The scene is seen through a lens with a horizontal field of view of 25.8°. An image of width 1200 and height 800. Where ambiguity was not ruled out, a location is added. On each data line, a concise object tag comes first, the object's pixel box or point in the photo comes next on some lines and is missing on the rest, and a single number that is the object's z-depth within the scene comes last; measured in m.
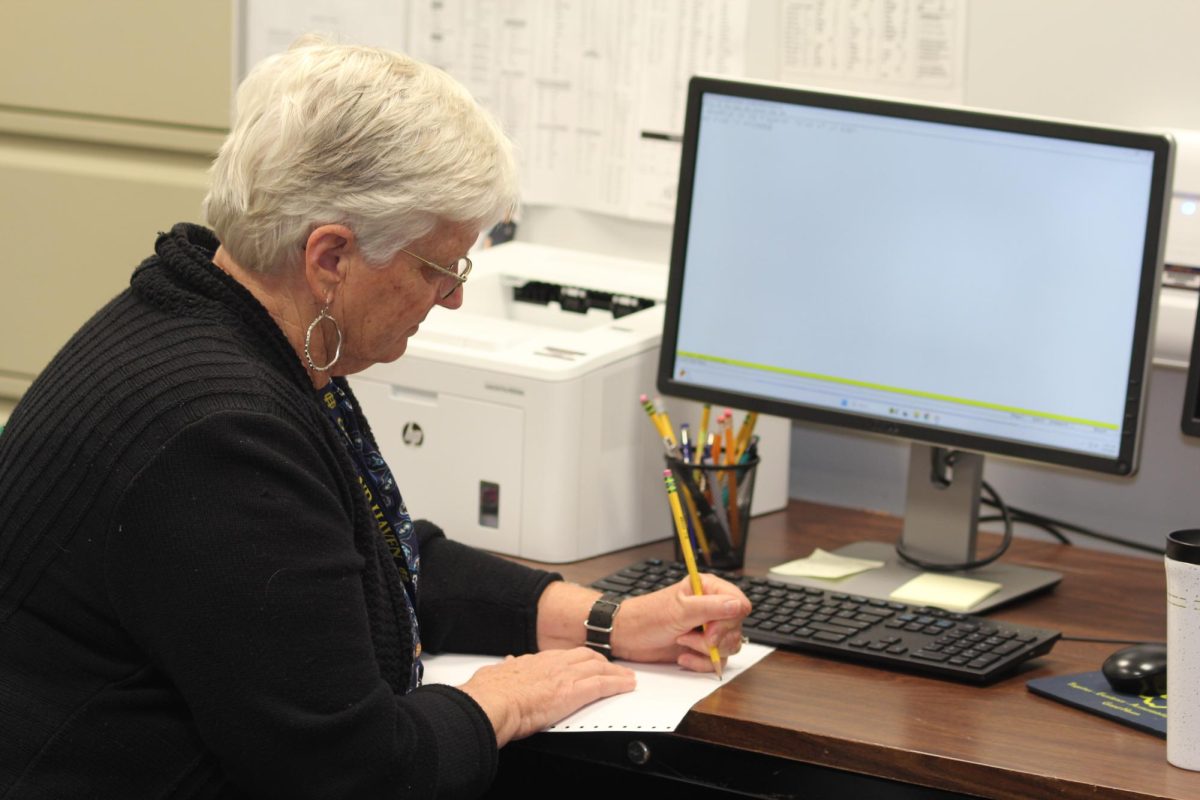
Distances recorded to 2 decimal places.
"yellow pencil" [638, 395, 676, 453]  2.62
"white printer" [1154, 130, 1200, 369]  2.61
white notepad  2.24
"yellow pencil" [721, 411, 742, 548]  2.59
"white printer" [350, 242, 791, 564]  2.59
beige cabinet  3.10
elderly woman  2.05
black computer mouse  2.28
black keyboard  2.33
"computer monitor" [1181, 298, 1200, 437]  2.45
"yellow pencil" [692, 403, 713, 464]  2.63
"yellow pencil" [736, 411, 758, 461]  2.64
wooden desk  2.14
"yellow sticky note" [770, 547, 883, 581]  2.59
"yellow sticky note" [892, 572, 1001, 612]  2.50
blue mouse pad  2.23
